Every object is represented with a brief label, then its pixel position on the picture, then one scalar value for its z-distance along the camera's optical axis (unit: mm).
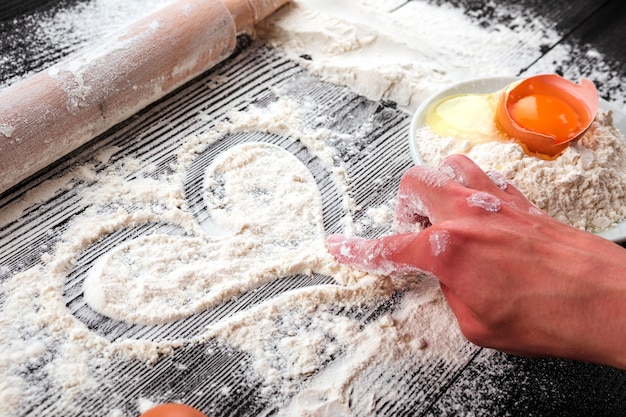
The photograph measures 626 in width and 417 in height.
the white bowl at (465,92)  544
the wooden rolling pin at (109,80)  534
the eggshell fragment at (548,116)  528
